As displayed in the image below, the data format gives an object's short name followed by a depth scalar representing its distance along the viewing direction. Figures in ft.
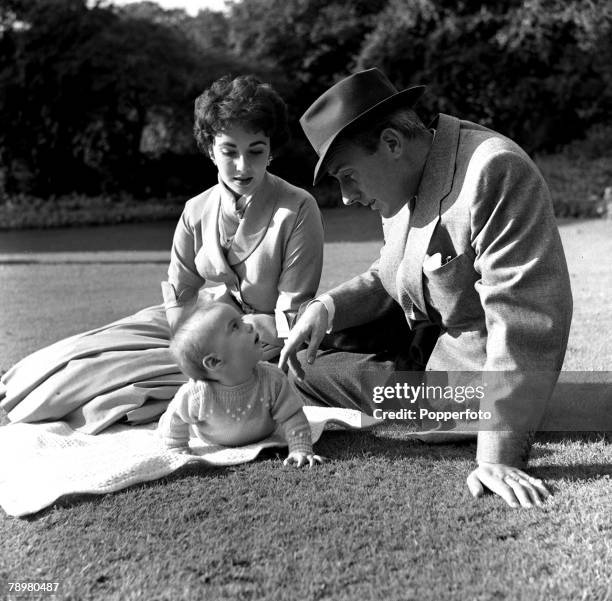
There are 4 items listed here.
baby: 11.37
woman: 13.76
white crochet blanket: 10.67
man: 10.13
